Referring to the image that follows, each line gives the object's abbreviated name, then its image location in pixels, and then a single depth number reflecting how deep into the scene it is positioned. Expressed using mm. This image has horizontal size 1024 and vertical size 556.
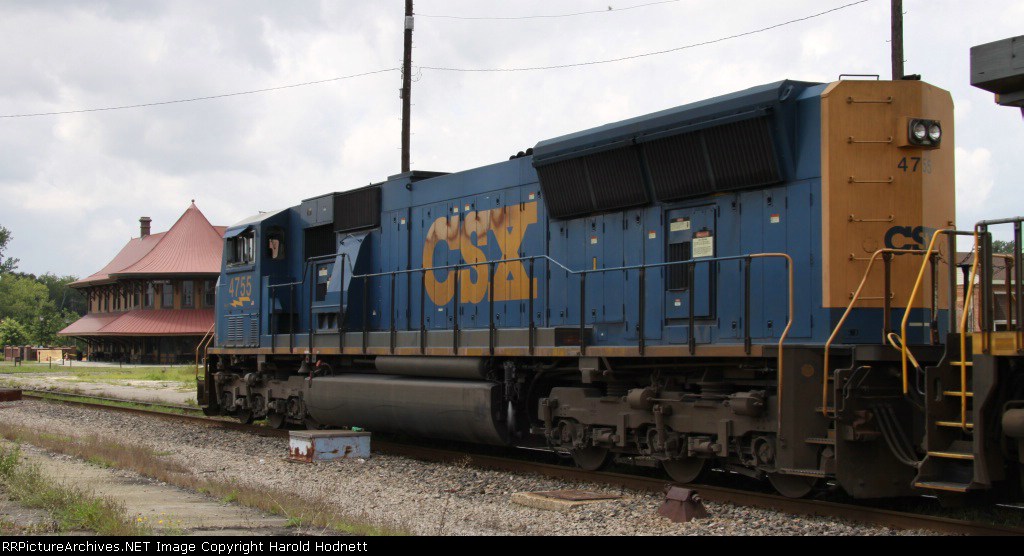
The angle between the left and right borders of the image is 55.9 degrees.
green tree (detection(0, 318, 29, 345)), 65562
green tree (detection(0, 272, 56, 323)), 95750
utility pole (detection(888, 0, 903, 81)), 15359
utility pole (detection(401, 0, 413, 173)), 22312
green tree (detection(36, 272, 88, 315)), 127612
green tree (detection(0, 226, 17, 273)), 109625
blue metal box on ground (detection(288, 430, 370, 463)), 12219
